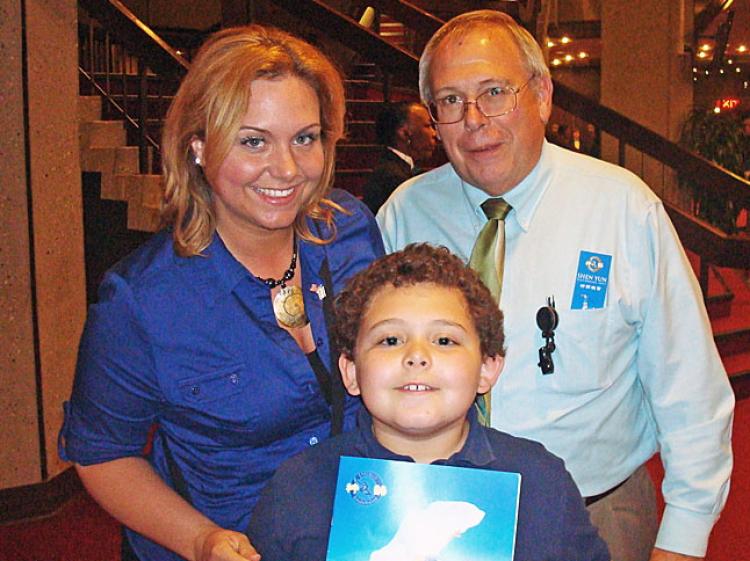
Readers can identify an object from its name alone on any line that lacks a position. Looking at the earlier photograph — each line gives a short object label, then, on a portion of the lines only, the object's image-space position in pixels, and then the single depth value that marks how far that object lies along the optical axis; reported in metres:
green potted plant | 9.23
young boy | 1.57
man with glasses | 2.05
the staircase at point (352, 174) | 5.72
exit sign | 18.14
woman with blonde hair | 1.80
